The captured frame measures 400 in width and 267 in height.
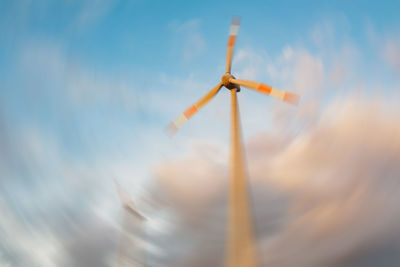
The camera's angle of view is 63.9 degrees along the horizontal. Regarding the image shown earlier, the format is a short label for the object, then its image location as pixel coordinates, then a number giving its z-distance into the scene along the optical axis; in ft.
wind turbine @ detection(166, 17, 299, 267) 67.31
